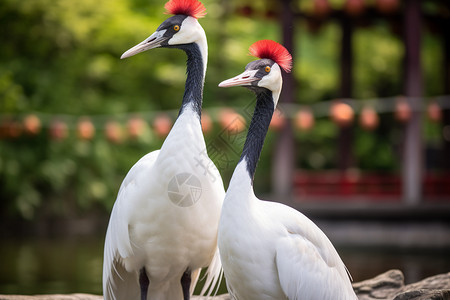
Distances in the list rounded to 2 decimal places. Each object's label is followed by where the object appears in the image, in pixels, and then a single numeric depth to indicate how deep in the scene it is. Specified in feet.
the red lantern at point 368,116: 64.33
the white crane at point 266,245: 21.15
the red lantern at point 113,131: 65.87
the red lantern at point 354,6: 66.54
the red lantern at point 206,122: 60.64
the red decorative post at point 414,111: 67.56
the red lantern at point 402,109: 65.21
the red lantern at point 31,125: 65.21
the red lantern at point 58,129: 65.67
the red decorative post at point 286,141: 70.95
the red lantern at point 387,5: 66.08
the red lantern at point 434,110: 64.03
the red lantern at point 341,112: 63.13
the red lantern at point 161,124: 63.50
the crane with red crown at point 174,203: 23.22
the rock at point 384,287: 29.91
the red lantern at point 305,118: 65.72
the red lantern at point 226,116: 61.31
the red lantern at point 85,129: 65.24
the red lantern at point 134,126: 66.23
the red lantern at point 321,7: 68.08
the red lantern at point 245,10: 76.73
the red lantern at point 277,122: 67.30
